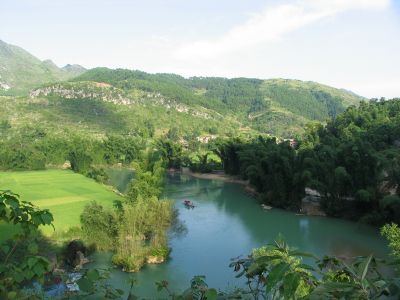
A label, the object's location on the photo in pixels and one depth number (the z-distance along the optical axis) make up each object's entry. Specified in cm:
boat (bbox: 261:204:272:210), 3897
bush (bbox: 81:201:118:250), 2466
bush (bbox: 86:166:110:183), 5224
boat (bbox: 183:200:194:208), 3904
